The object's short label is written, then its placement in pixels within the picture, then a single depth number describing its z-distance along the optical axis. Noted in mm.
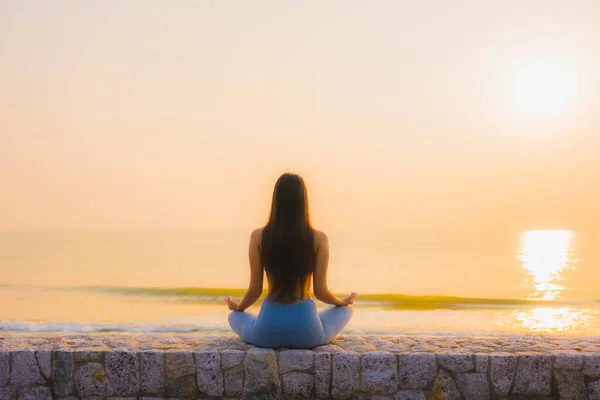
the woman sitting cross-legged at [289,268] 4688
